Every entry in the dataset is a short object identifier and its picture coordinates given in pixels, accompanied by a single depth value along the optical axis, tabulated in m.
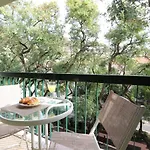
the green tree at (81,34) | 6.75
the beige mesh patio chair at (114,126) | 1.28
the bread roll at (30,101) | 1.75
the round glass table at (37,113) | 1.49
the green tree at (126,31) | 5.94
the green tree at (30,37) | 7.45
